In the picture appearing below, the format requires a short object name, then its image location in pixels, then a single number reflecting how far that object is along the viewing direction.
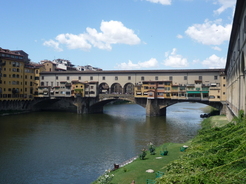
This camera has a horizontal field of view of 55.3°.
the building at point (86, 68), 117.07
